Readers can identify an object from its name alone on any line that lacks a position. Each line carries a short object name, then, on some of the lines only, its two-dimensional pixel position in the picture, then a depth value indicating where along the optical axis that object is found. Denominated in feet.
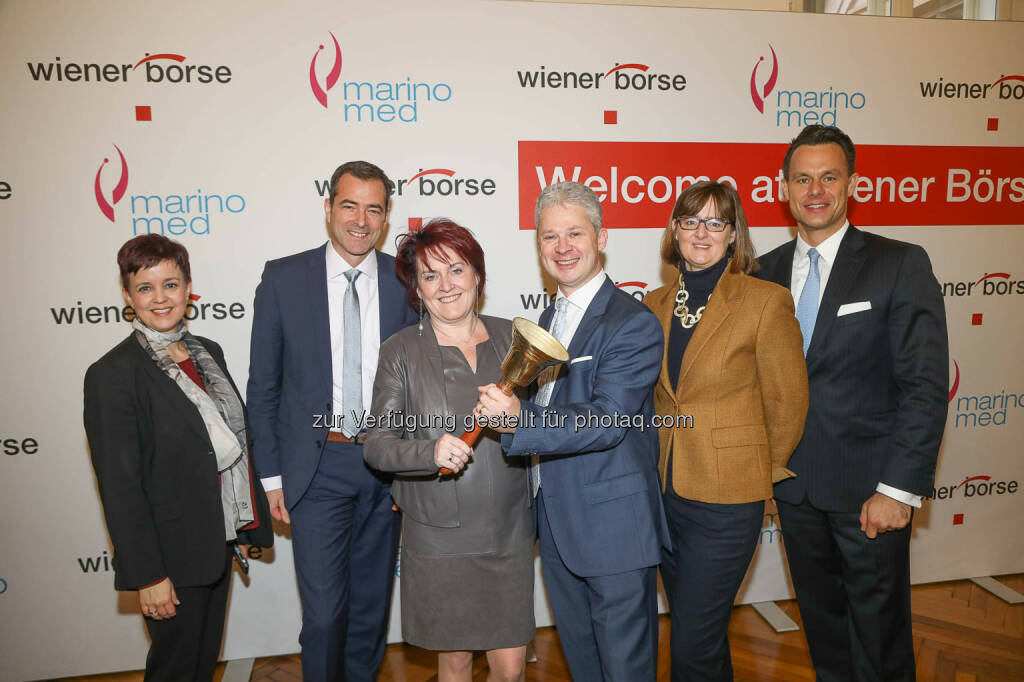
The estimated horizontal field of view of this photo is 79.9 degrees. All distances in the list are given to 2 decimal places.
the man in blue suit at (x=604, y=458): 6.95
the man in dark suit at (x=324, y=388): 8.86
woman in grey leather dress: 7.09
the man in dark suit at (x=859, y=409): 7.98
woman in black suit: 6.95
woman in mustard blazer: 7.55
